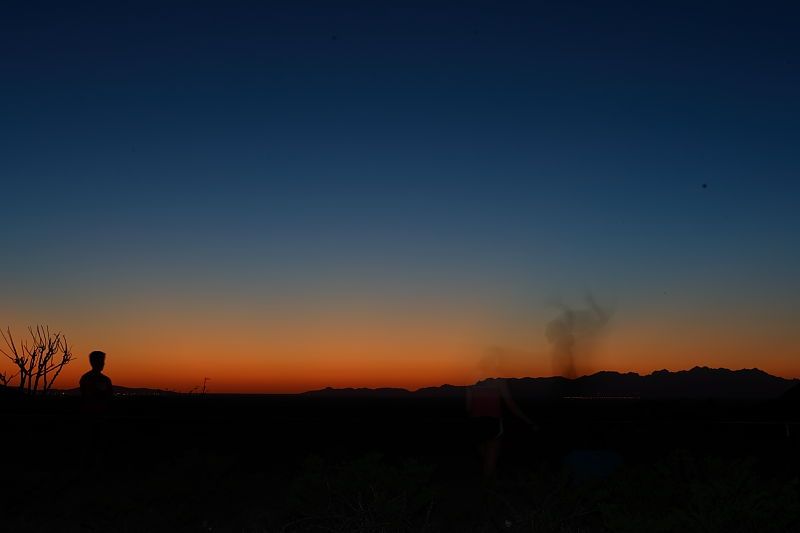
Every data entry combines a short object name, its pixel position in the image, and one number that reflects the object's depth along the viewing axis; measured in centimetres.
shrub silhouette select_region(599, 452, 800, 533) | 579
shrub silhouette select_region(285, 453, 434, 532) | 663
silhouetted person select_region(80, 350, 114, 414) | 1078
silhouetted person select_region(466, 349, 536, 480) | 1000
